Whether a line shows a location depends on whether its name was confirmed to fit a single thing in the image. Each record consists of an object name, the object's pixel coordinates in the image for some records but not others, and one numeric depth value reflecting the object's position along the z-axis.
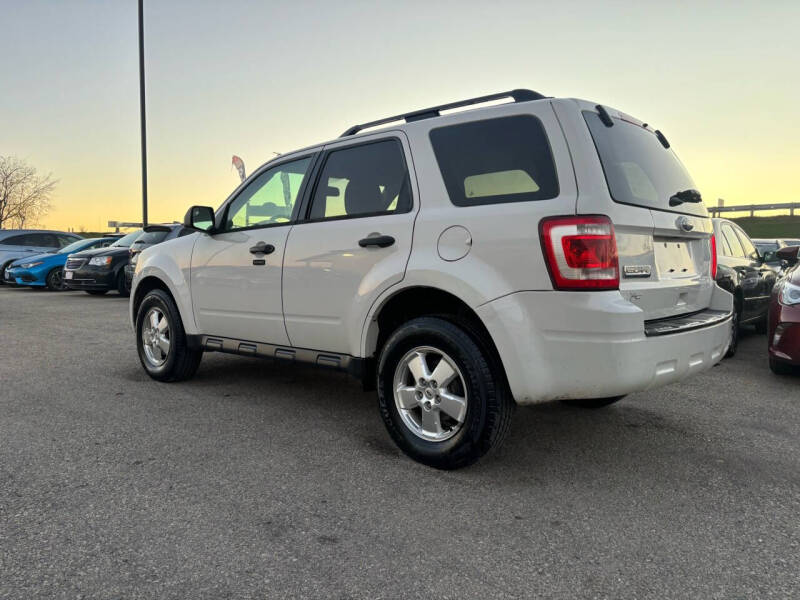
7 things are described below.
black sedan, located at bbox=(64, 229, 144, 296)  13.64
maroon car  5.35
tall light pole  17.49
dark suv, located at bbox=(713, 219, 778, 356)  6.66
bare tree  41.69
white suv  2.88
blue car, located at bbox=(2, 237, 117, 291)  16.17
